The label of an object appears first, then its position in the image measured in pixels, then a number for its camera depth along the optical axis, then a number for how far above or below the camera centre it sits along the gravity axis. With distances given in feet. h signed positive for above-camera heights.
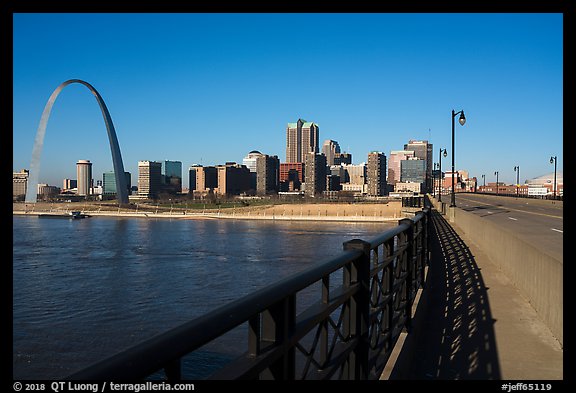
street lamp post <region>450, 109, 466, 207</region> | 96.20 +13.69
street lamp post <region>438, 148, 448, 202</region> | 194.89 +12.24
